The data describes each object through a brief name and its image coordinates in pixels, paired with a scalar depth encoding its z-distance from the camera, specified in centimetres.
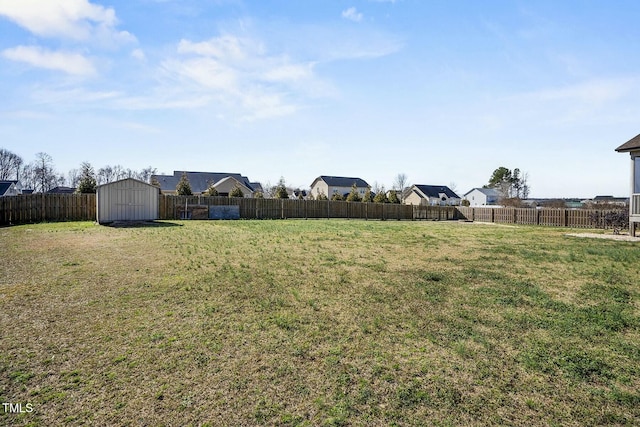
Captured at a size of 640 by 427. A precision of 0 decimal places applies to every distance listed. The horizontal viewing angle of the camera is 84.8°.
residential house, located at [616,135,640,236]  1354
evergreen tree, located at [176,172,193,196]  2961
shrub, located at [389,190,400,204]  4127
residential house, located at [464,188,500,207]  6469
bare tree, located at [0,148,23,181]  6038
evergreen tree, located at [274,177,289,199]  3500
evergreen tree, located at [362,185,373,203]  4196
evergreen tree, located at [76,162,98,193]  2292
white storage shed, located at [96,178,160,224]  1802
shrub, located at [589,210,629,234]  1593
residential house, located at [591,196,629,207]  6643
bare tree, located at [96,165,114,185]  6938
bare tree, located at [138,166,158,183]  6694
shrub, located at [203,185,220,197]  3288
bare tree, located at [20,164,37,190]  6305
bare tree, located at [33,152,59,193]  6166
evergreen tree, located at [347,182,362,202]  3862
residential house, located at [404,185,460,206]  6084
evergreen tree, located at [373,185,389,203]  4022
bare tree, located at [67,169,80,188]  6938
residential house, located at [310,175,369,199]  5706
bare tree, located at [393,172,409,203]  8264
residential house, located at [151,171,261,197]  4538
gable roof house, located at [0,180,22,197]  3349
